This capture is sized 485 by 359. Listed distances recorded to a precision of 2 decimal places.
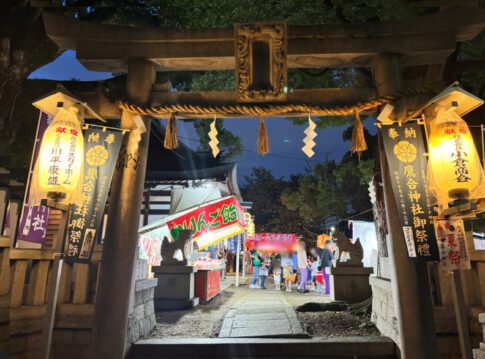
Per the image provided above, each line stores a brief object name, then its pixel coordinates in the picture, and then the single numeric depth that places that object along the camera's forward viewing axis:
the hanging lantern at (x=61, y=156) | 4.41
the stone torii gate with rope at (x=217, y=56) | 5.25
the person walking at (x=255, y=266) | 18.11
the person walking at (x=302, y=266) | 17.11
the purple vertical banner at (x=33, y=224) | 6.76
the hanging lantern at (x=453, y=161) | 4.23
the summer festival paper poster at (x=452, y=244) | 4.38
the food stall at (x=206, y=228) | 11.99
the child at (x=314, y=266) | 19.78
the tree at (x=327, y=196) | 23.84
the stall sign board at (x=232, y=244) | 22.81
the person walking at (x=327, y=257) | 16.02
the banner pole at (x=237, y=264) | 19.44
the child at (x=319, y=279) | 17.57
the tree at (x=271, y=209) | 33.03
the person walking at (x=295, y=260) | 20.63
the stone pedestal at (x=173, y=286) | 10.03
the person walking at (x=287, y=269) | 17.92
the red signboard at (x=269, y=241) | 28.58
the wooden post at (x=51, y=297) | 3.86
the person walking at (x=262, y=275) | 19.02
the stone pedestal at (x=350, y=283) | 10.46
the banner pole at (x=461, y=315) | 3.88
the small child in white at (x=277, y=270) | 19.26
